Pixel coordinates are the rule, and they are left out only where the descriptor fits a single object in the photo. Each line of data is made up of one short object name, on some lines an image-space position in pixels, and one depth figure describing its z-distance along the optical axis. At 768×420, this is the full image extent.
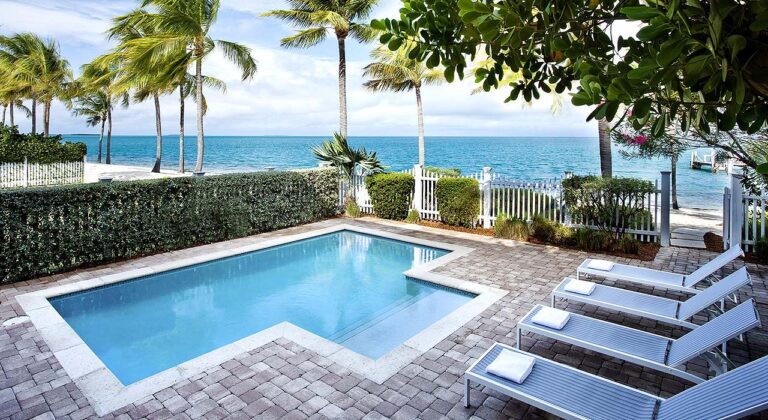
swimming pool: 5.32
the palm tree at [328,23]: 14.35
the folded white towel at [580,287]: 5.43
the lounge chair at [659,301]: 4.61
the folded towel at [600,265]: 6.47
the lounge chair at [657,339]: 3.58
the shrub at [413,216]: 12.05
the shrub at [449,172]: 12.37
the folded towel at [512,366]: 3.44
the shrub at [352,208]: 12.93
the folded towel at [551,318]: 4.39
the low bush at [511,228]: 9.93
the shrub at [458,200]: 11.05
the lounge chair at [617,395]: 2.63
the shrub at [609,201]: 9.11
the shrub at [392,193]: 12.18
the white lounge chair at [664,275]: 5.66
